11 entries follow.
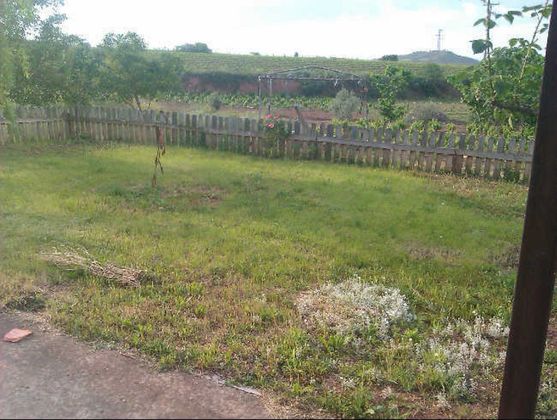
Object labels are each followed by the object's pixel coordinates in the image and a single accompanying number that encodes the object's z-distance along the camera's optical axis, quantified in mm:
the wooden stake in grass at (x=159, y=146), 8843
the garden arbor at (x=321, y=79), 16281
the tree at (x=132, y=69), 15180
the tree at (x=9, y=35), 5375
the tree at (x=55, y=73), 13914
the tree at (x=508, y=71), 4199
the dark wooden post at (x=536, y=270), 2619
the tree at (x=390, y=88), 19250
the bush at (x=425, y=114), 22169
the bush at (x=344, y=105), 22295
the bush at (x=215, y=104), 27262
